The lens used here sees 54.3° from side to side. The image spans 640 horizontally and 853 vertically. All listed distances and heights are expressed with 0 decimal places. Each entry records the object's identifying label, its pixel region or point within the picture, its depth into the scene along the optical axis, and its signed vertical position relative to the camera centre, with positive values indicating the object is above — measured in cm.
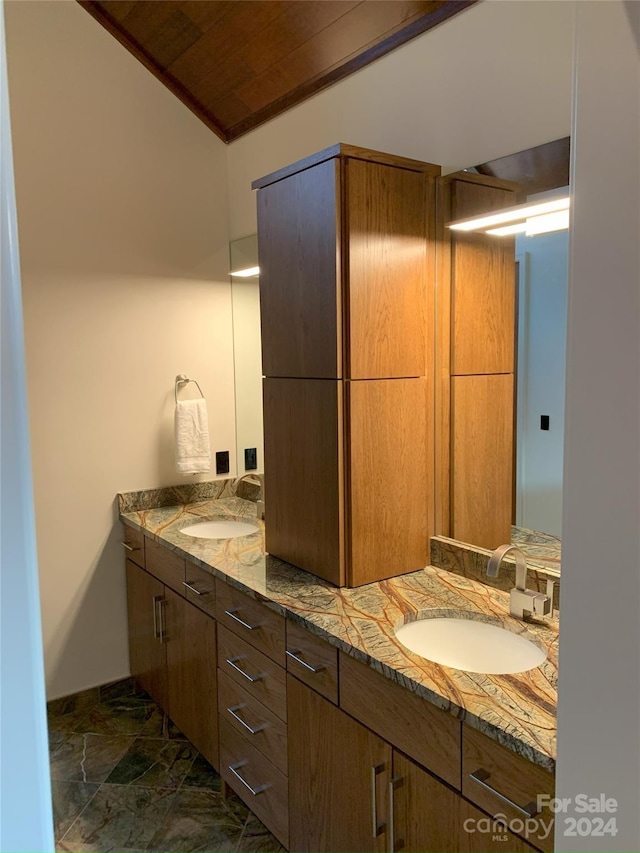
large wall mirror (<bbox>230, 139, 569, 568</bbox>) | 173 +4
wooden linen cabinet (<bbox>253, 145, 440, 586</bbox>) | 186 +8
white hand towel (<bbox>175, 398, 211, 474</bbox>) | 295 -27
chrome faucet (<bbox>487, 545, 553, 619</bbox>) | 164 -59
